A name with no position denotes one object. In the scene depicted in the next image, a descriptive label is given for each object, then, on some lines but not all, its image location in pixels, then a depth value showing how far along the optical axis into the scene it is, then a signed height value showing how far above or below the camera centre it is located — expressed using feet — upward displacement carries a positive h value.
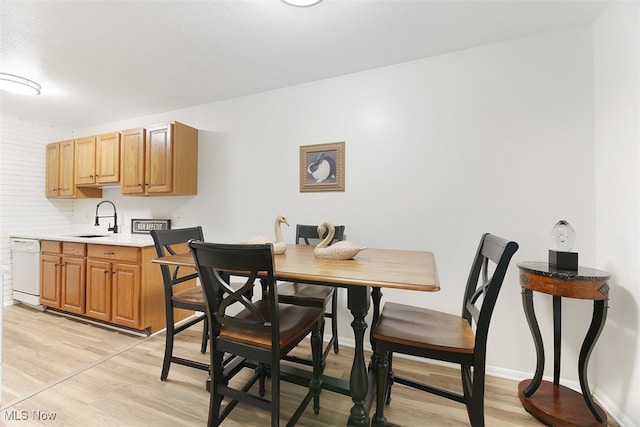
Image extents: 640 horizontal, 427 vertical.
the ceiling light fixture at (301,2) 5.07 +4.15
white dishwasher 10.49 -2.36
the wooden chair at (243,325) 3.76 -1.91
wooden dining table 3.59 -0.89
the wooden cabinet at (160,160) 9.56 +2.03
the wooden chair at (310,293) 5.98 -1.89
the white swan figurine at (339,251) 4.93 -0.69
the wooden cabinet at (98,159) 10.62 +2.28
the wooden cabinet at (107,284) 8.42 -2.44
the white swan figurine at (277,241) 5.62 -0.59
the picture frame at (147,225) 10.89 -0.48
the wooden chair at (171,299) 6.00 -2.01
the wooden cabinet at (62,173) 11.74 +1.84
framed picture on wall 8.20 +1.54
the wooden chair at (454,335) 3.79 -1.94
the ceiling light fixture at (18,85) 7.76 +3.99
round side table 4.73 -2.54
